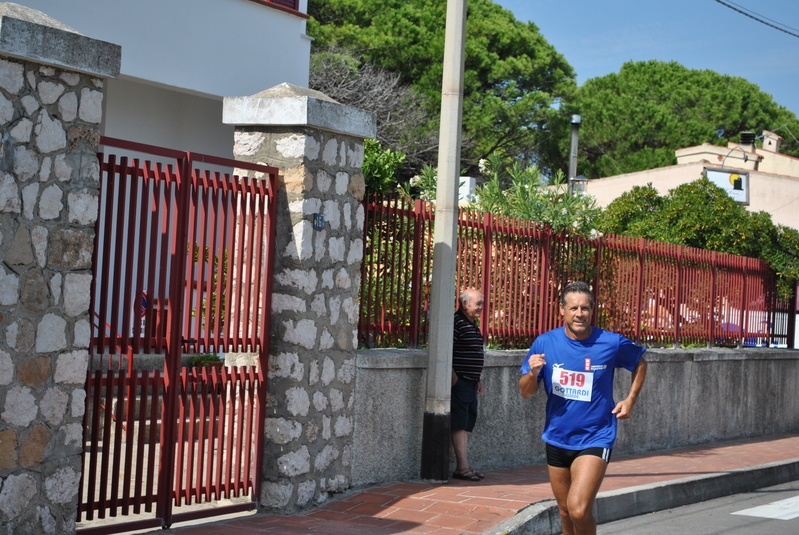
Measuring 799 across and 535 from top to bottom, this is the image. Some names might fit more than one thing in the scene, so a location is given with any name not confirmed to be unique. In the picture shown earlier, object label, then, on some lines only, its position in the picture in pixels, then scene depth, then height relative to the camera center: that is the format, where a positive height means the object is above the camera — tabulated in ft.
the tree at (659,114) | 138.41 +37.74
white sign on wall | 106.11 +19.05
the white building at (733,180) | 108.27 +20.45
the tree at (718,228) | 49.62 +6.45
